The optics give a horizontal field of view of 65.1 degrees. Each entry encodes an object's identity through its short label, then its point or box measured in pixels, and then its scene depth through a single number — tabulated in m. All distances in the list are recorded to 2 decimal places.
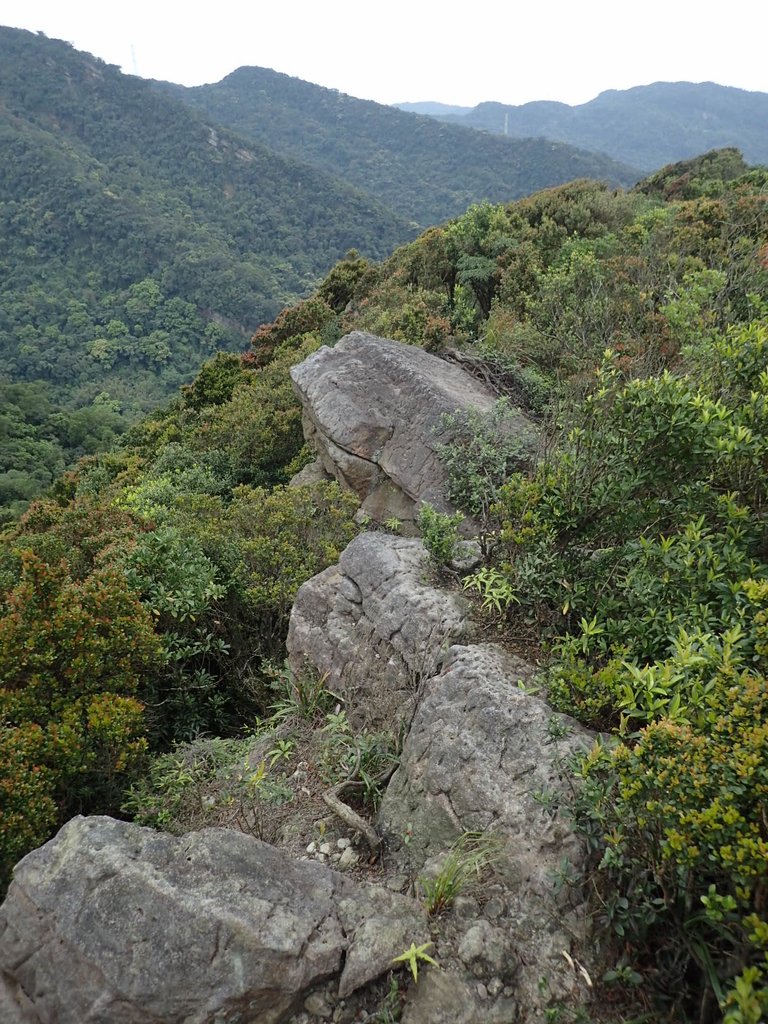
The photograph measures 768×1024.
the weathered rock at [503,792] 2.79
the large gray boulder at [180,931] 2.64
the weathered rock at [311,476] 9.81
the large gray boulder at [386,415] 7.82
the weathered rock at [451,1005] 2.56
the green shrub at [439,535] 5.00
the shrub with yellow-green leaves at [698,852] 2.05
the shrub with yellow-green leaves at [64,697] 3.98
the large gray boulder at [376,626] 4.44
